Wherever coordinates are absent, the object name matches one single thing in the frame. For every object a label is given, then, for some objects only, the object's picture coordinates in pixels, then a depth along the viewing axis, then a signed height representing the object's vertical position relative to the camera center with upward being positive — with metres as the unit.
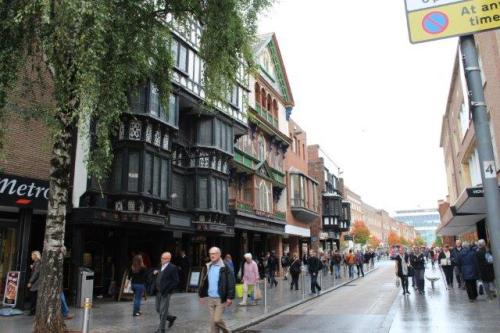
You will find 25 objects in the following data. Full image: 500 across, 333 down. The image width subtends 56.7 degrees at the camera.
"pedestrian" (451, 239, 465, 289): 17.28 +0.19
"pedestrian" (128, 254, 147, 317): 12.68 -0.36
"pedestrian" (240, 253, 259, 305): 15.62 -0.28
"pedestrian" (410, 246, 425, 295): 17.92 -0.17
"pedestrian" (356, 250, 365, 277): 31.60 +0.21
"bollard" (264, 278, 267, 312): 14.19 -0.91
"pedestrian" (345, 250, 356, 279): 30.61 +0.22
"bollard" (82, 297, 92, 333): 7.32 -0.76
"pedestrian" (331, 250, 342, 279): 30.81 +0.16
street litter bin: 14.12 -0.52
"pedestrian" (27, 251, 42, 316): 12.11 -0.25
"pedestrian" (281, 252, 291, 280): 28.64 +0.25
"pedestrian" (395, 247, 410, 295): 17.47 -0.16
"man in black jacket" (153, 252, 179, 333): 9.90 -0.39
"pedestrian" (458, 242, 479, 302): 14.47 -0.22
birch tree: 8.80 +4.48
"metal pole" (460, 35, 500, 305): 4.41 +1.17
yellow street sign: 4.67 +2.46
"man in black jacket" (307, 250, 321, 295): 19.62 -0.18
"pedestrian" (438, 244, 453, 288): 19.69 -0.08
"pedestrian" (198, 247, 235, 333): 8.34 -0.41
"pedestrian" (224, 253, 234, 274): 16.32 +0.20
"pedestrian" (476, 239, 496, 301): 14.38 -0.22
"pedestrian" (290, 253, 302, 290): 20.91 -0.20
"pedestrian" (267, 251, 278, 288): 23.94 -0.14
